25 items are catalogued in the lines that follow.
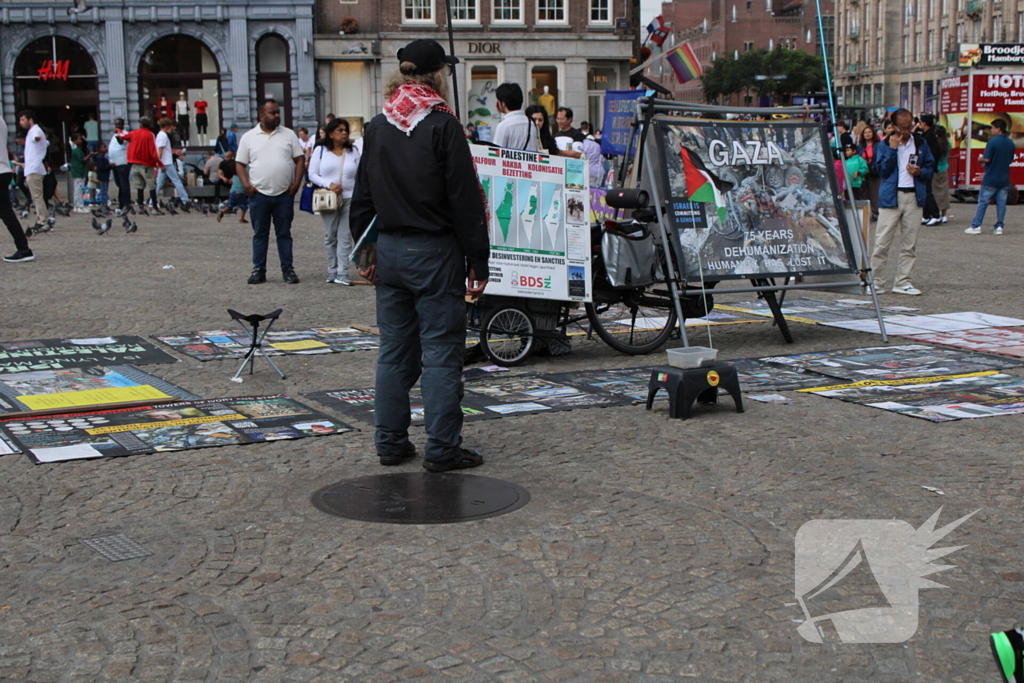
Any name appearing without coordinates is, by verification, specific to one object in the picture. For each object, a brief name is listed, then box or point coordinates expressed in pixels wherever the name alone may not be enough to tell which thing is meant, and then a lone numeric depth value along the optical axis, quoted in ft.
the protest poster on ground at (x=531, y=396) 23.08
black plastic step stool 21.88
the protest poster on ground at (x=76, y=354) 26.76
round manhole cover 16.12
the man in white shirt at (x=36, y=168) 62.75
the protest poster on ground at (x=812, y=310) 34.88
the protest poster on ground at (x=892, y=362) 26.40
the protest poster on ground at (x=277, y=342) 28.94
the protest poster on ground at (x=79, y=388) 22.65
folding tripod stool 25.61
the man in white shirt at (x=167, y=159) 79.00
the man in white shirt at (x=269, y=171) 41.04
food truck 89.30
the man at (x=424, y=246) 18.07
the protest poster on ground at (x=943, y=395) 22.38
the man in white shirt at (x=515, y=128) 33.11
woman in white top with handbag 42.16
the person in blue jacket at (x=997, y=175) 65.16
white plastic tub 22.67
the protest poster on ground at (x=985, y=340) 29.01
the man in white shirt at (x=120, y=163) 75.97
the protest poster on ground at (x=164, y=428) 19.49
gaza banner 28.89
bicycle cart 27.84
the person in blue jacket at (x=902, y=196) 39.14
